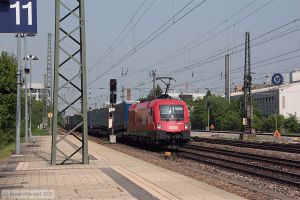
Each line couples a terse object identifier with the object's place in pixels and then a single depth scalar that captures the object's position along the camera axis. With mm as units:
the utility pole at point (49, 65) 73625
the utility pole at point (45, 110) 76225
